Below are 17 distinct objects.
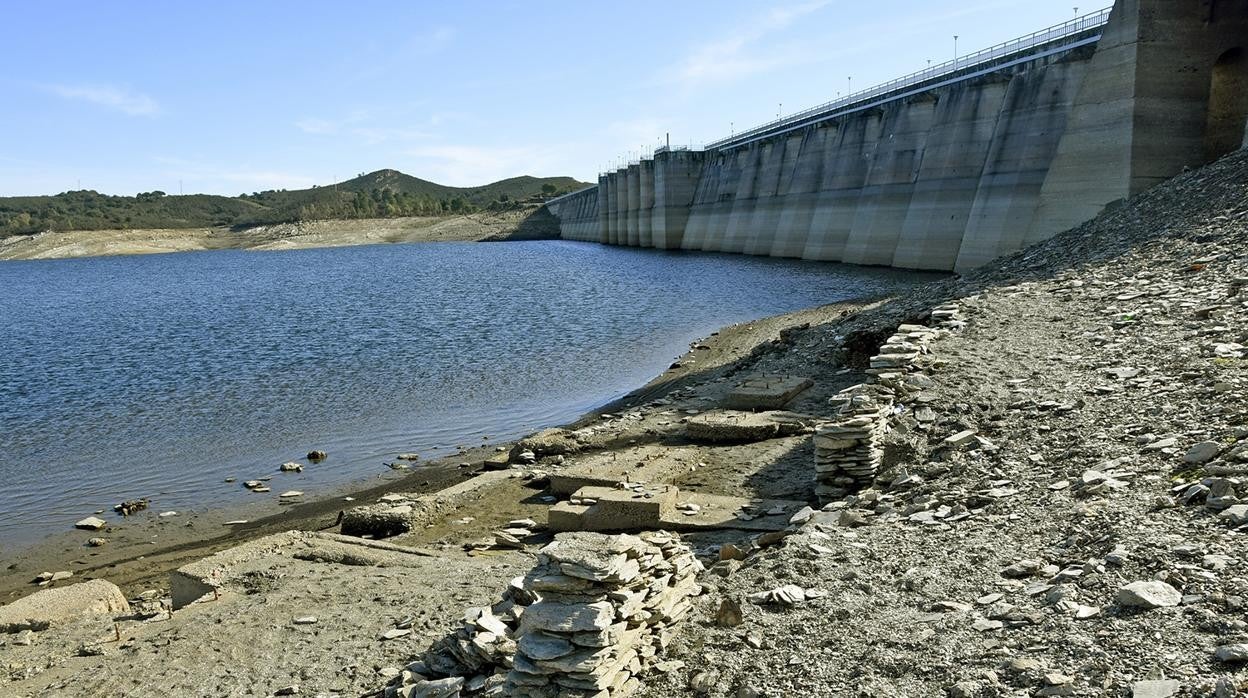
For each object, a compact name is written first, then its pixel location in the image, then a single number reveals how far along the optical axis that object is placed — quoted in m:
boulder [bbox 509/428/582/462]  15.59
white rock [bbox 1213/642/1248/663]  4.78
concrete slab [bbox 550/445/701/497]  12.49
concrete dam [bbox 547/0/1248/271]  29.69
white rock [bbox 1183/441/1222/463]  7.66
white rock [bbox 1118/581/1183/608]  5.55
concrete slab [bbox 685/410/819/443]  14.11
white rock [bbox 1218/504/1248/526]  6.32
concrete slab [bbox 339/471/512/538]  12.33
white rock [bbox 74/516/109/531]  15.20
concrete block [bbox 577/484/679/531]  10.73
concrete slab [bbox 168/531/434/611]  10.06
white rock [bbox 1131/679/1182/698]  4.70
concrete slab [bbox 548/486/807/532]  10.48
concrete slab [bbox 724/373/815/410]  15.55
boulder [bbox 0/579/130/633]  9.96
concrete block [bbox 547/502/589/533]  11.04
